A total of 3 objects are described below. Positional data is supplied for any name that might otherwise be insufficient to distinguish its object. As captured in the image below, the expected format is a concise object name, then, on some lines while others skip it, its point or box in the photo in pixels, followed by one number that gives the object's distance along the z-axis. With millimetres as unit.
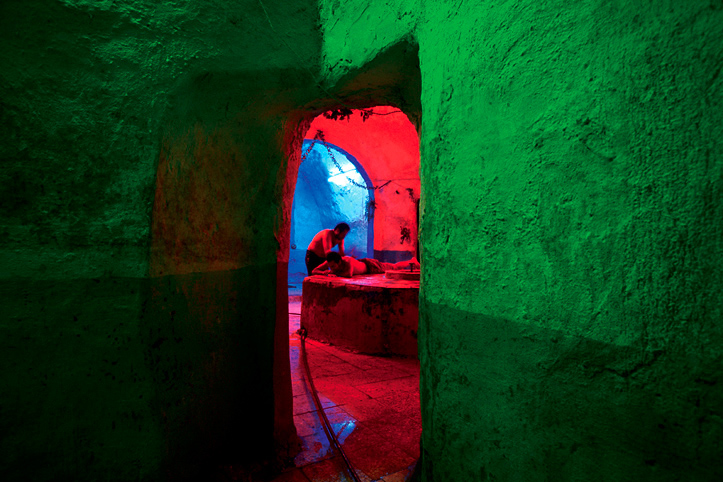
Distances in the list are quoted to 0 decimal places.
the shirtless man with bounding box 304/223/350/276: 7941
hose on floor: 2238
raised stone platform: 4762
